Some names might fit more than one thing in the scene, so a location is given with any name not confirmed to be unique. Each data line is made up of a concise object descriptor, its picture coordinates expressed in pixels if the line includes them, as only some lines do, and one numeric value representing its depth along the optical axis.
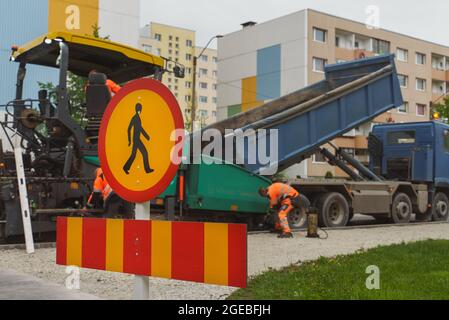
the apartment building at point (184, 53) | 93.75
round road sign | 3.03
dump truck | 10.70
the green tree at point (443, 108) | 33.97
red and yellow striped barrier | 2.72
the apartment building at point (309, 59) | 50.78
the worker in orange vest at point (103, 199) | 8.84
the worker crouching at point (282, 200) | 11.22
